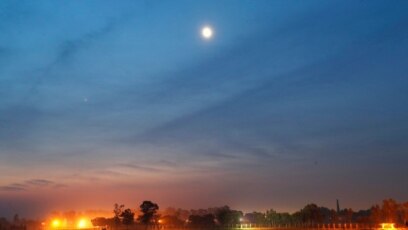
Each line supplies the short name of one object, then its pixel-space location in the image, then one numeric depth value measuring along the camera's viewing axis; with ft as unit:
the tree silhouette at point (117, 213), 483.92
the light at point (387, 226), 286.11
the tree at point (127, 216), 473.26
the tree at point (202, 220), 510.17
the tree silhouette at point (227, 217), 540.11
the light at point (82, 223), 469.49
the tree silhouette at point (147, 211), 447.83
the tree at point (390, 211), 414.41
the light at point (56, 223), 410.68
